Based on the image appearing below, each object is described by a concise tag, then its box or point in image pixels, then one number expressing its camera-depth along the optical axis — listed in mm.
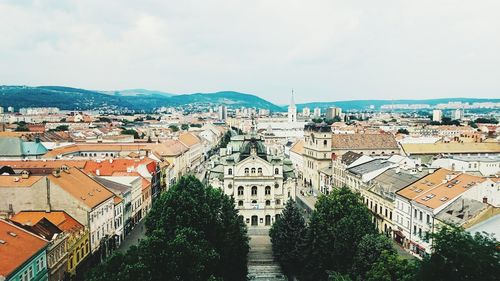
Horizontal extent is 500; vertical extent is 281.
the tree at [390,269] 41500
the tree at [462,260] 27344
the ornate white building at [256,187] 85688
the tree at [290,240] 56938
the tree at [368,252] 46125
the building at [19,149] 112625
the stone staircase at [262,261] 60344
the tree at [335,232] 50625
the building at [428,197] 57844
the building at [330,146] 117312
